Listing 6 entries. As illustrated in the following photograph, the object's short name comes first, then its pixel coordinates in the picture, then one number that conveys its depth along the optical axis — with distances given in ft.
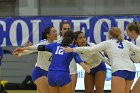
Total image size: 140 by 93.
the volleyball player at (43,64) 41.68
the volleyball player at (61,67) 35.96
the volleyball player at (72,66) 42.52
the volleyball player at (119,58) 37.29
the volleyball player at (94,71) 43.91
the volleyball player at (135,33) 38.59
